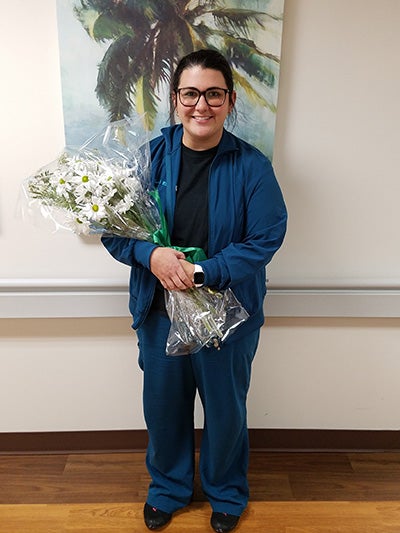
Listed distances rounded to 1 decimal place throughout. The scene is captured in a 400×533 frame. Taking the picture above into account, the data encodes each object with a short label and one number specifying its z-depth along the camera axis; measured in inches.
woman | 53.5
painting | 61.3
